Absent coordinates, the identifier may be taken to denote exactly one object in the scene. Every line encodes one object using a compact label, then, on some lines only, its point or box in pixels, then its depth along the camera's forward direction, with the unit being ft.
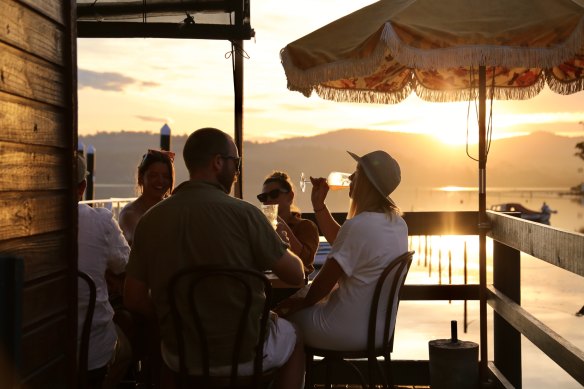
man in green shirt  9.81
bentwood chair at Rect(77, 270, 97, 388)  10.64
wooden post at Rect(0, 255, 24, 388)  4.73
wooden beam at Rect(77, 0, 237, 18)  20.68
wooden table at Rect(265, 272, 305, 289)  12.87
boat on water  191.83
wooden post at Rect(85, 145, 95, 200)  71.40
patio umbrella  13.03
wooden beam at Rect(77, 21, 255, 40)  20.48
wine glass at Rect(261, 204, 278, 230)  12.55
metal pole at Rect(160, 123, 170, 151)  42.11
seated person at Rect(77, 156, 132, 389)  11.22
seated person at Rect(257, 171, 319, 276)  15.65
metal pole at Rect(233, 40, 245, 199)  20.67
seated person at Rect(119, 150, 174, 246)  15.97
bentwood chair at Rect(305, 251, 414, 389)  12.03
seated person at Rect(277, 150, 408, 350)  12.07
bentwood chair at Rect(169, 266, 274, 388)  9.67
